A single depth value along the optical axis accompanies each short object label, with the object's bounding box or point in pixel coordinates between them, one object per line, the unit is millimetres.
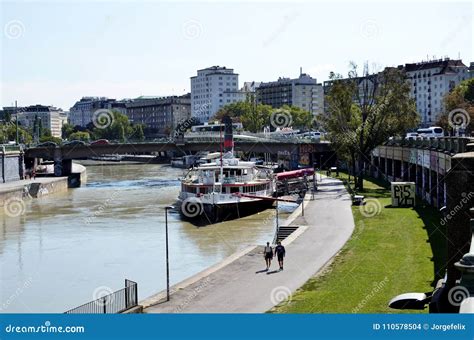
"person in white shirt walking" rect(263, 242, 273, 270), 30988
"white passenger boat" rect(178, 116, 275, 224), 58812
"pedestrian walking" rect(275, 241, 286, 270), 30656
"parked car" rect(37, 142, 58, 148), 108812
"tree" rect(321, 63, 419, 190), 70188
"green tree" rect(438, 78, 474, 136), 90062
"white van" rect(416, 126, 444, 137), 88062
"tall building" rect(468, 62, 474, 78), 176375
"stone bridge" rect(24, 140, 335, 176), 106812
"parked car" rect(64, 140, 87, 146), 114625
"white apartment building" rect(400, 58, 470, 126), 176200
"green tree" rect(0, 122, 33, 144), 162412
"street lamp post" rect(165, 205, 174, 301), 26597
